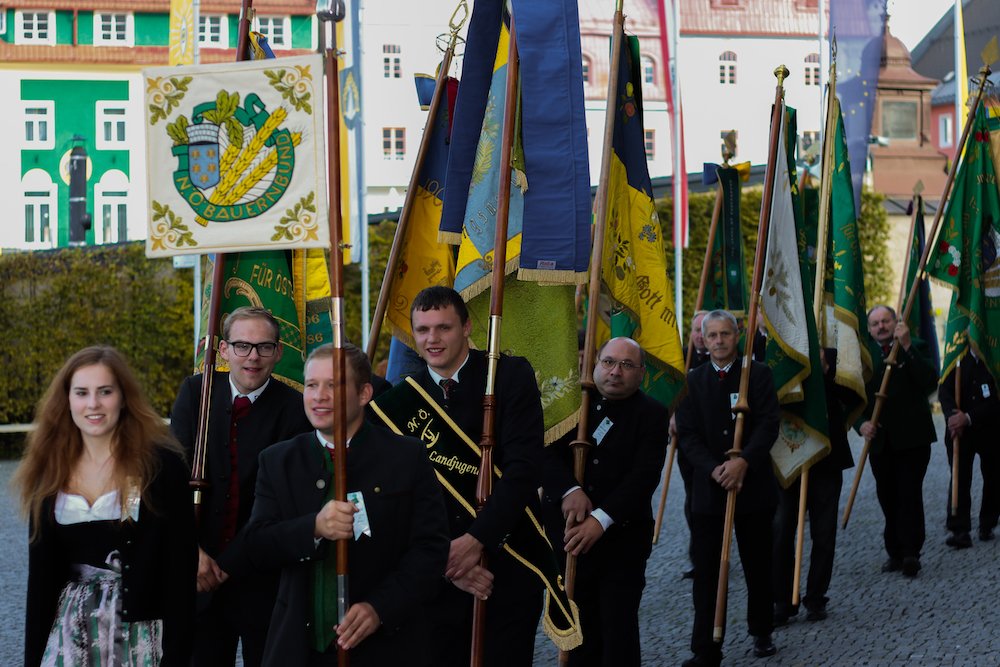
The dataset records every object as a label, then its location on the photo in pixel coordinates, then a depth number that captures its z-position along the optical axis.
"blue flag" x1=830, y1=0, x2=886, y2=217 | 10.91
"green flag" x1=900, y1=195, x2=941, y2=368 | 8.92
